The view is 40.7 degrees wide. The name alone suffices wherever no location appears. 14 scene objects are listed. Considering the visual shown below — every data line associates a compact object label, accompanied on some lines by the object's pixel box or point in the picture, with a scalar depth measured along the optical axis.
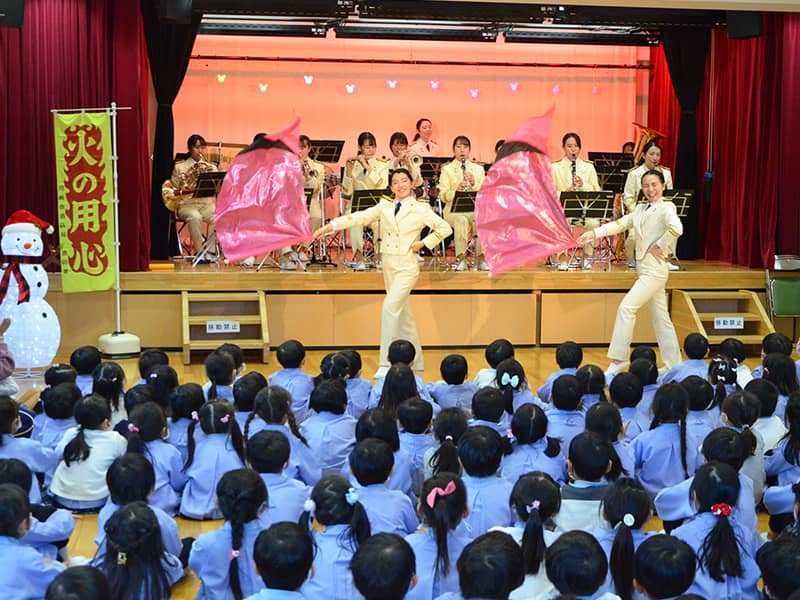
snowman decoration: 7.75
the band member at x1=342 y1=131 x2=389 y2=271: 11.16
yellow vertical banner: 8.65
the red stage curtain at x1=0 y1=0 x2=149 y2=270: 8.98
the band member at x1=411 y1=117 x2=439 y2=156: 12.03
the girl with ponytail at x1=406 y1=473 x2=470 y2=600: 3.72
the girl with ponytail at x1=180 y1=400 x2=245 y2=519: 4.95
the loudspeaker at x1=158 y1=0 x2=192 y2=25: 9.04
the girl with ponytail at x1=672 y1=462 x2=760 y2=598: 3.69
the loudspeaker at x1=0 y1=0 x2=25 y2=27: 7.45
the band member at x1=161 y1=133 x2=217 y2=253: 11.02
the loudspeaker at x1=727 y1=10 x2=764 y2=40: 9.88
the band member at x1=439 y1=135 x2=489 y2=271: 10.78
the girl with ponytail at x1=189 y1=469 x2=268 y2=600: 3.76
